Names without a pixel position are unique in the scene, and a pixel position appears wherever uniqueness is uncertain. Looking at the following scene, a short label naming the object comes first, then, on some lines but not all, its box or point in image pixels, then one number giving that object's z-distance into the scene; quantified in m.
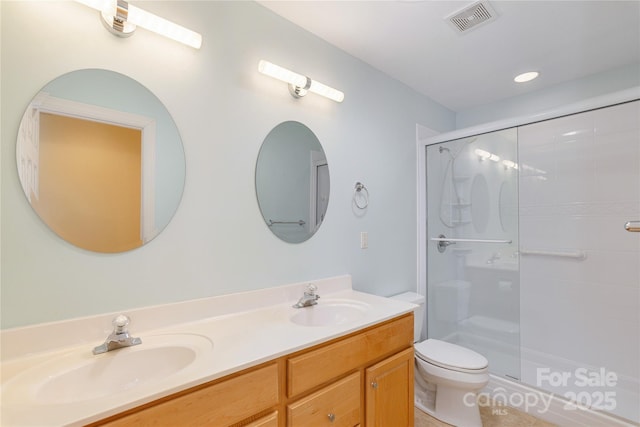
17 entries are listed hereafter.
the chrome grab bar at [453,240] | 2.53
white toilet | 1.77
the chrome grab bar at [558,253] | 2.35
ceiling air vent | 1.55
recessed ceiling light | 2.25
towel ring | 2.01
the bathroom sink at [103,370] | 0.80
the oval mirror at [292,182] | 1.56
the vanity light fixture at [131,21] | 1.02
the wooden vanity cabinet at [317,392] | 0.80
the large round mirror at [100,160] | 0.98
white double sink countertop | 0.71
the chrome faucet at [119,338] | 0.97
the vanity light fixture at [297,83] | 1.47
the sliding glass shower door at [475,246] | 2.45
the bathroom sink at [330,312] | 1.49
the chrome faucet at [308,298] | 1.51
